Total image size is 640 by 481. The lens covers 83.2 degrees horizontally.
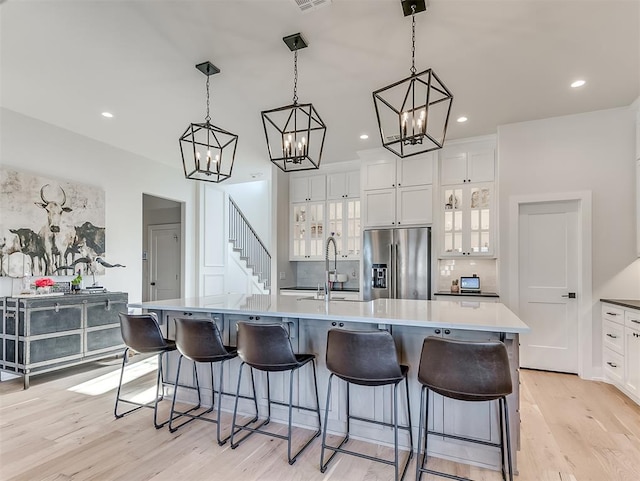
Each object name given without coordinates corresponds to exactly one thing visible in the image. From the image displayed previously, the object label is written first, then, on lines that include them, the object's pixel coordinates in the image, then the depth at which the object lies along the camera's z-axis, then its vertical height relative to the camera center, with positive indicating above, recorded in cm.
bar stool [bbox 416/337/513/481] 185 -69
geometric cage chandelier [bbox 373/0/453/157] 218 +141
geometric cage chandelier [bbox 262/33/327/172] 263 +138
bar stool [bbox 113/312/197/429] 285 -76
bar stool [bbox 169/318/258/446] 259 -75
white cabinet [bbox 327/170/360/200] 586 +92
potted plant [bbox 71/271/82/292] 428 -52
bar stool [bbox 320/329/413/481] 209 -71
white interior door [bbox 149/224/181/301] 718 -42
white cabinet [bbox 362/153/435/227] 503 +72
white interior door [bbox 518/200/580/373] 418 -51
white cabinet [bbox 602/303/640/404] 326 -105
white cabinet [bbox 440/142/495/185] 476 +105
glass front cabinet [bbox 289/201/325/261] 609 +17
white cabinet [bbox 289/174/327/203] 610 +90
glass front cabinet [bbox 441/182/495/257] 474 +28
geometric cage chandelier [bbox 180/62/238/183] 302 +136
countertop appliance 467 -57
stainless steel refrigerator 483 -32
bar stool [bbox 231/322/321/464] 234 -73
